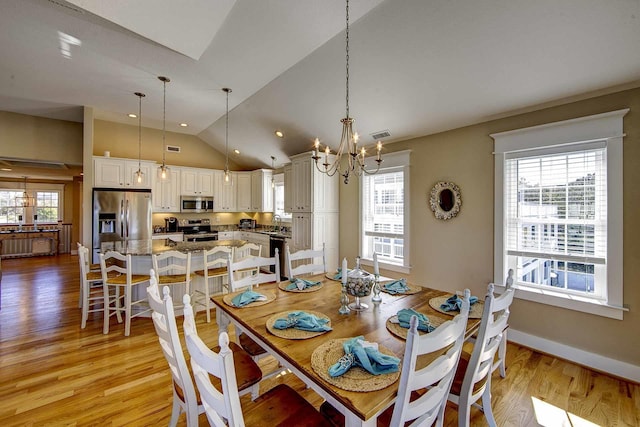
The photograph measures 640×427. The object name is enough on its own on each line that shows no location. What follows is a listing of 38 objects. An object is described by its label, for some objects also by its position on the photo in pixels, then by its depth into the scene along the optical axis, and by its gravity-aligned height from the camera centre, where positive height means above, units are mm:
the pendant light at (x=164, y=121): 3784 +1834
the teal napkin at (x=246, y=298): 1936 -629
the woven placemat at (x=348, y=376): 1085 -683
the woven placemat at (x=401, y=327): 1524 -673
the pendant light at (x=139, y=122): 4294 +1862
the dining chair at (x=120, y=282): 3141 -841
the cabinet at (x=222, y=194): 6809 +456
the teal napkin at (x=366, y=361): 1152 -645
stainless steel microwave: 6356 +205
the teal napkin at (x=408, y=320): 1556 -637
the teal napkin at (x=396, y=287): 2292 -642
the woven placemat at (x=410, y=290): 2274 -661
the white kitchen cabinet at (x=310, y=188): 4727 +442
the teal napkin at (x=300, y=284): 2336 -630
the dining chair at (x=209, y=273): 3506 -817
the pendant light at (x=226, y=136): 4056 +1738
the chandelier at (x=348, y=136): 2106 +605
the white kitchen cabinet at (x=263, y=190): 6785 +565
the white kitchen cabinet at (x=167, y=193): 5996 +428
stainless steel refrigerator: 4812 -68
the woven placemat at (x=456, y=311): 1767 -658
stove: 6199 -426
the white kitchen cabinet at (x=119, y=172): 5098 +777
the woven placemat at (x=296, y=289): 2307 -649
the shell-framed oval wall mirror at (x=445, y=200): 3477 +172
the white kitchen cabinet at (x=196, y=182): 6359 +734
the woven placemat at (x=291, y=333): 1470 -667
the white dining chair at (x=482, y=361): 1412 -803
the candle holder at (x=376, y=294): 2037 -618
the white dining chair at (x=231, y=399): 937 -721
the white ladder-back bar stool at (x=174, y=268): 3156 -716
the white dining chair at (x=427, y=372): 981 -609
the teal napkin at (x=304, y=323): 1545 -640
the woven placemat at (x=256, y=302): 1957 -655
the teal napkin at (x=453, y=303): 1873 -634
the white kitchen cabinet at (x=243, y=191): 7082 +568
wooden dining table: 1029 -680
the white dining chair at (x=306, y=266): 2815 -564
